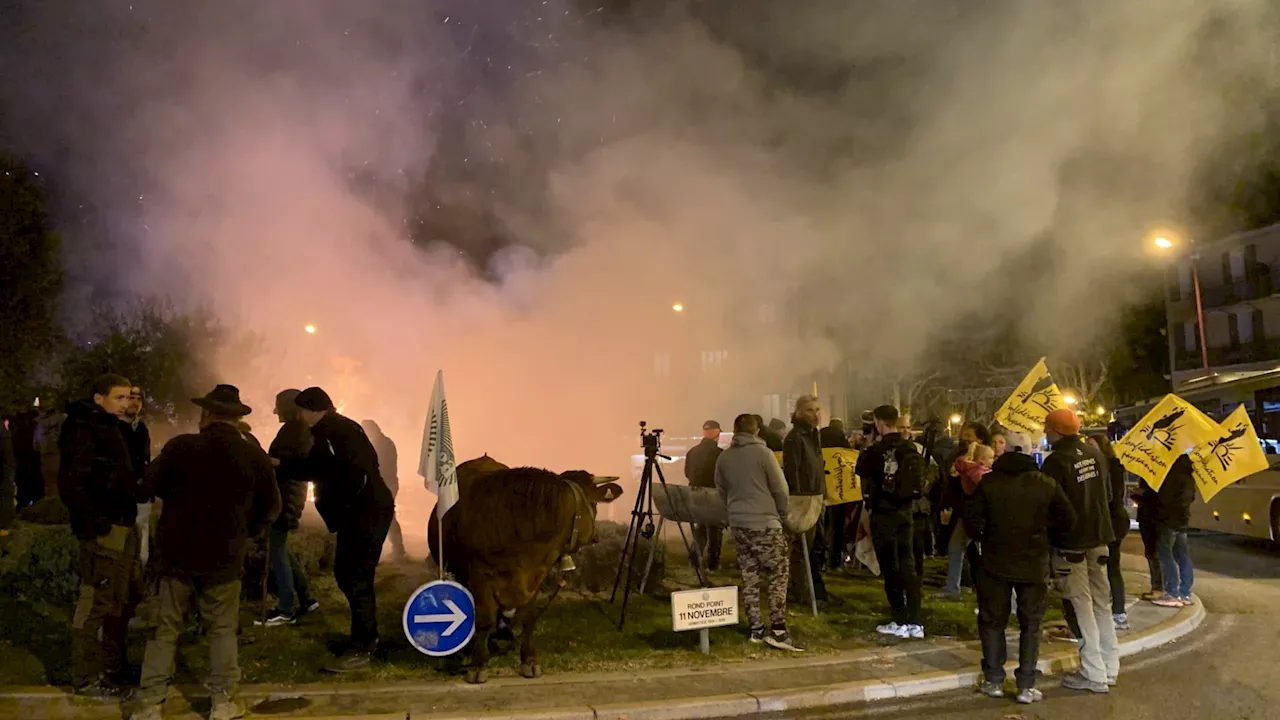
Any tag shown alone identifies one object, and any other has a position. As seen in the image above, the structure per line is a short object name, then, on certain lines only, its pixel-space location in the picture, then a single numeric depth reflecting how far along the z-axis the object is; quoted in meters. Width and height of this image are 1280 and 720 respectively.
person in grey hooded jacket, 5.71
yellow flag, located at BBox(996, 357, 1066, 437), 8.15
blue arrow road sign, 4.81
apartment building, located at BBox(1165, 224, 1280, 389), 33.50
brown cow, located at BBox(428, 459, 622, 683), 4.77
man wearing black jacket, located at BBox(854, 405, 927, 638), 6.07
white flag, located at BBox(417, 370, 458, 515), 5.46
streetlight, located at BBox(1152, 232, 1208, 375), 15.84
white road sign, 5.30
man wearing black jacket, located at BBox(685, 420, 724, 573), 8.35
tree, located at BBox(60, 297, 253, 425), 15.88
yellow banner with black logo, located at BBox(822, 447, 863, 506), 7.78
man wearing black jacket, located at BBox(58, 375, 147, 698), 4.41
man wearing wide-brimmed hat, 4.11
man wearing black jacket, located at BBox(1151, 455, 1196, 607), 7.18
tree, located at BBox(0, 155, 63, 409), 11.02
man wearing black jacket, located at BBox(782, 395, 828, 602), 6.46
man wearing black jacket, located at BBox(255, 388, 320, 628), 5.74
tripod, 6.29
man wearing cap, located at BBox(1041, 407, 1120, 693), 5.04
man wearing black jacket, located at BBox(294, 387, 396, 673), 4.99
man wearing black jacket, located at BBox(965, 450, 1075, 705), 4.83
